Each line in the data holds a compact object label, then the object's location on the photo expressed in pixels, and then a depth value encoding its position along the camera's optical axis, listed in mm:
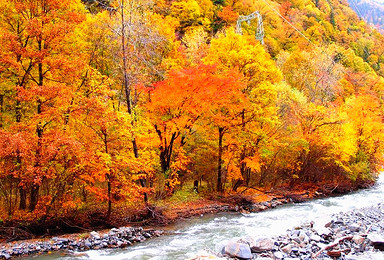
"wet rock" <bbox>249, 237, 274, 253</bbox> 10211
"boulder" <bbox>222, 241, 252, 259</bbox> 9781
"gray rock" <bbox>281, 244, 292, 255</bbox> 9866
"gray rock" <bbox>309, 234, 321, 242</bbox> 10917
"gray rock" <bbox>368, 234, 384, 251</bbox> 9398
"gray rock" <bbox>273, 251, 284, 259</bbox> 9383
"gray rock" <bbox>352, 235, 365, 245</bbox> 9885
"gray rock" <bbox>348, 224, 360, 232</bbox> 11984
